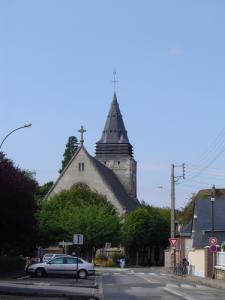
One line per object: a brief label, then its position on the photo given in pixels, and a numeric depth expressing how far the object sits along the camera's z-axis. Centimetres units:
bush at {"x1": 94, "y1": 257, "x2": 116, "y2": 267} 8716
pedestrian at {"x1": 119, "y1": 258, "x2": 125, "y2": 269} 8116
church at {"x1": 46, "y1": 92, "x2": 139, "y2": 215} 10908
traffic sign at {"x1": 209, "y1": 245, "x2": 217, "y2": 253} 4522
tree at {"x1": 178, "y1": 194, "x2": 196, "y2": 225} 8619
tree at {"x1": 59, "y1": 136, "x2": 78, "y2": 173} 12375
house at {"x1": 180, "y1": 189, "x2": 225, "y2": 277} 5819
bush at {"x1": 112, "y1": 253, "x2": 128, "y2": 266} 9010
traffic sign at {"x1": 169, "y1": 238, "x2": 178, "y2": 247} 5838
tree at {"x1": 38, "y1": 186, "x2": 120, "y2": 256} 8662
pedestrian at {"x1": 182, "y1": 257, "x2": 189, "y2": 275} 5550
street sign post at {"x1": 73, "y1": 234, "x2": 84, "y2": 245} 3725
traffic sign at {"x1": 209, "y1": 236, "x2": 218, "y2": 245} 4548
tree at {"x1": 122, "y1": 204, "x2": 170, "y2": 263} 9588
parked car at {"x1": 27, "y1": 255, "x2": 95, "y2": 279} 4353
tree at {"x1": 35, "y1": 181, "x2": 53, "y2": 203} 11769
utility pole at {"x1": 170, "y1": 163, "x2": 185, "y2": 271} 6175
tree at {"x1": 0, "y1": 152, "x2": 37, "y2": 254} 3947
